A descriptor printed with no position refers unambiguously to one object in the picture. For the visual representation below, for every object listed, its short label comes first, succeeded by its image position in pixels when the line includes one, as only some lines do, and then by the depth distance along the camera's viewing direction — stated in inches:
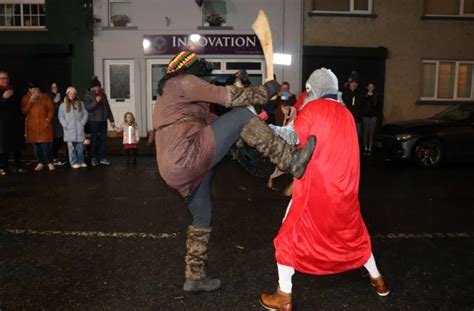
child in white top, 462.0
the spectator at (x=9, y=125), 385.4
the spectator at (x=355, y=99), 526.6
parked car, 442.9
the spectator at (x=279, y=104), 485.6
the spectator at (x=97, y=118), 448.8
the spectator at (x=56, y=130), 452.8
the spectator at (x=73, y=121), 427.2
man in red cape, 135.7
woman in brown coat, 414.3
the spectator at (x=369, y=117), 529.3
